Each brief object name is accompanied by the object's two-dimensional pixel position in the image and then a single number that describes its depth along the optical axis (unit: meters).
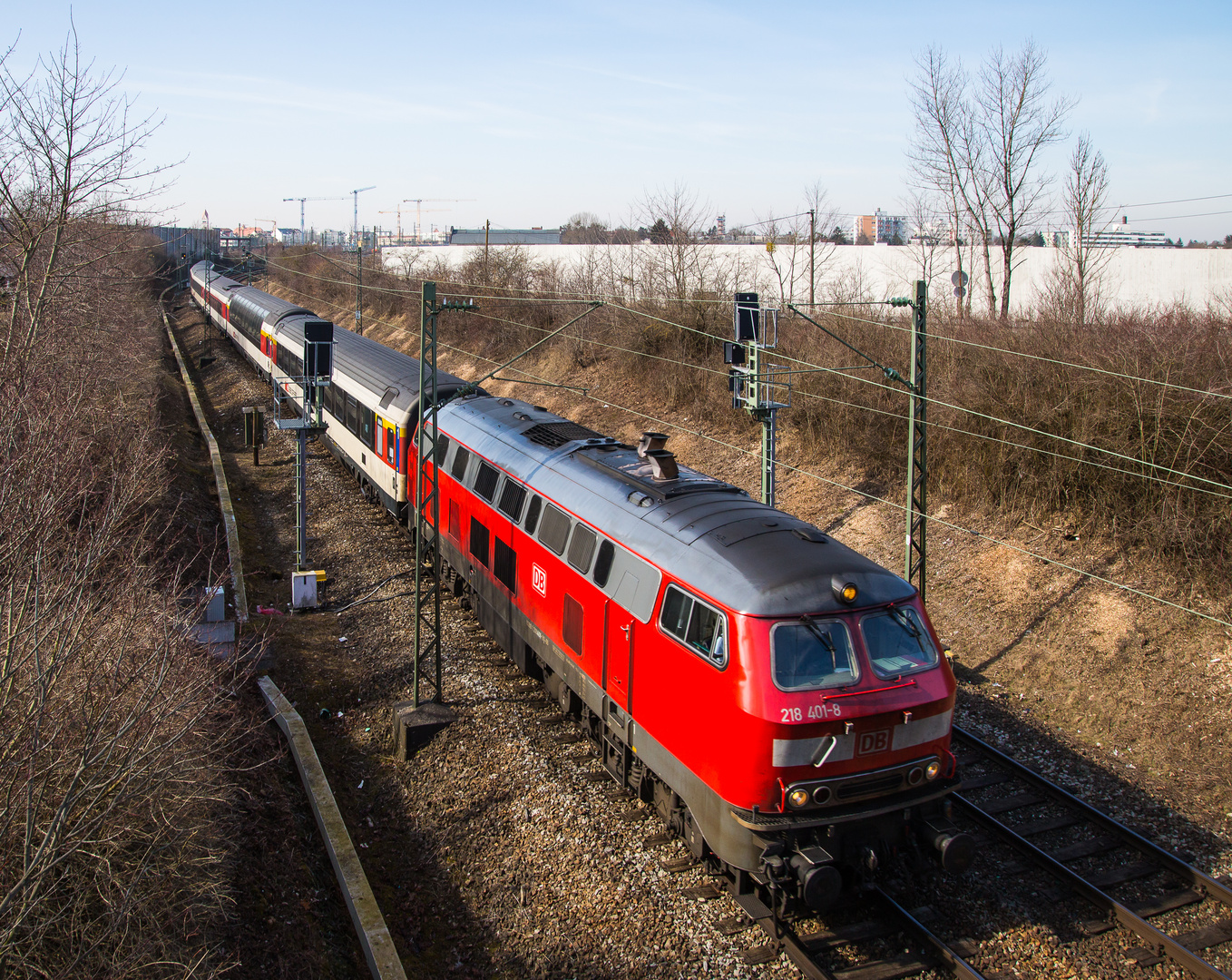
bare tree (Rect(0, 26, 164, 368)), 13.46
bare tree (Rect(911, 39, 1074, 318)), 24.58
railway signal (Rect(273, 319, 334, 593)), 16.09
